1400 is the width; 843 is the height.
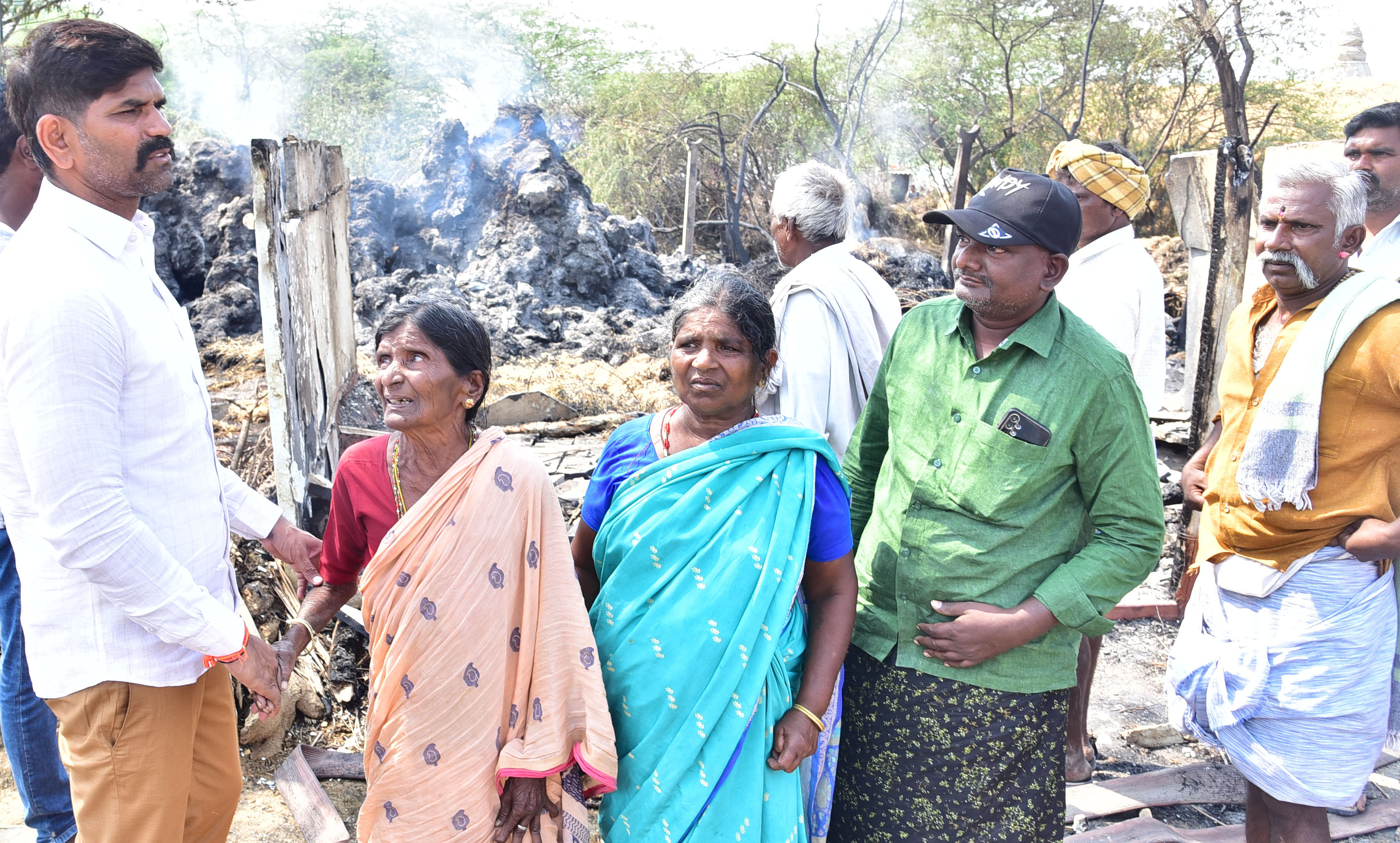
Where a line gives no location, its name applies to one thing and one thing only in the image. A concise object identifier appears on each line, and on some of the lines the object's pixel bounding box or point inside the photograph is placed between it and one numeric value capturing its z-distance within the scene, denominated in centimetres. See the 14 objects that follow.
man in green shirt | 193
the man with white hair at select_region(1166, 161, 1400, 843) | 223
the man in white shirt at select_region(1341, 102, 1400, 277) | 322
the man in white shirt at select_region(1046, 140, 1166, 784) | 304
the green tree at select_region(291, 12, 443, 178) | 2166
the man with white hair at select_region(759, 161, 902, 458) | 266
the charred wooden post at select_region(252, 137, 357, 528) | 388
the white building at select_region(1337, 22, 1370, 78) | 2769
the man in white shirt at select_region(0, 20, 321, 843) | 164
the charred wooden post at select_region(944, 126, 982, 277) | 1119
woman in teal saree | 184
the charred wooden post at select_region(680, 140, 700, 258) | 1440
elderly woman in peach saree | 185
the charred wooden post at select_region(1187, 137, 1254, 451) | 437
